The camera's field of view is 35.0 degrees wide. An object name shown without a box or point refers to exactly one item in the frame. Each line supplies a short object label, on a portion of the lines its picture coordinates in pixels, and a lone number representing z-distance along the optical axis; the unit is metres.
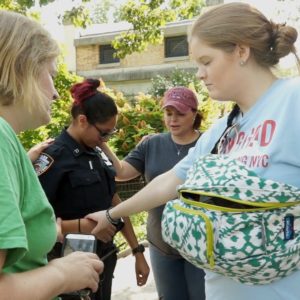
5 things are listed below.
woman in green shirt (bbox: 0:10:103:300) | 1.16
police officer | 2.93
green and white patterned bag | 1.58
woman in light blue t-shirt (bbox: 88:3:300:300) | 1.67
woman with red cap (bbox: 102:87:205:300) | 3.41
